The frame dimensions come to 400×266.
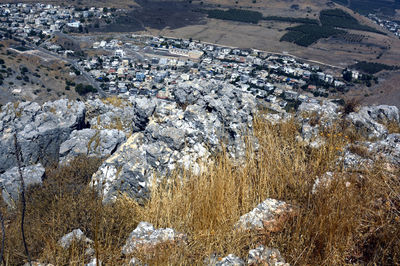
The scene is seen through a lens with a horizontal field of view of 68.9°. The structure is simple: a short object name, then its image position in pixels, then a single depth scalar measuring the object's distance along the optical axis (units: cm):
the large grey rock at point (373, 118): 512
